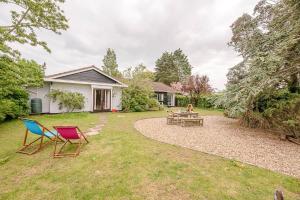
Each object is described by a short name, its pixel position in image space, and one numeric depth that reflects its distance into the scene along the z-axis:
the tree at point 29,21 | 6.45
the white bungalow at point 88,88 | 13.03
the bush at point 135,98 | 16.58
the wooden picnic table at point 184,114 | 10.38
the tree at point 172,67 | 47.53
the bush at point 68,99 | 12.90
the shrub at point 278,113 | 6.59
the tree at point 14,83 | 6.34
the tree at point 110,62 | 45.66
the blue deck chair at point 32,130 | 4.73
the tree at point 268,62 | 6.42
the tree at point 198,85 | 22.05
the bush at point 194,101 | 22.69
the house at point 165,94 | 25.27
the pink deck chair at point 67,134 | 4.47
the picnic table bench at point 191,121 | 9.52
